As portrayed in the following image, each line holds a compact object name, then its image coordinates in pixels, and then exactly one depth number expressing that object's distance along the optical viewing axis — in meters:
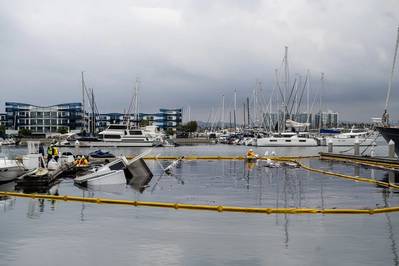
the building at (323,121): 120.72
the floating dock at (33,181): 26.22
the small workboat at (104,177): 27.03
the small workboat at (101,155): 47.84
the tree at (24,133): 153.50
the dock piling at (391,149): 41.70
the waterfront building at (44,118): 170.00
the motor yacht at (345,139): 107.81
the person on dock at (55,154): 34.15
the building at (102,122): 185.60
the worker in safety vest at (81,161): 37.66
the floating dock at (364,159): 38.13
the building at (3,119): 180.85
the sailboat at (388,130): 44.99
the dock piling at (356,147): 49.78
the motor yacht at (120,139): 96.88
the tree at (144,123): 170.38
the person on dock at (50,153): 35.23
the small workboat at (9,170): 27.67
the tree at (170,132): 179.94
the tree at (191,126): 184.20
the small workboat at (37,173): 26.45
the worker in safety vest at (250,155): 48.59
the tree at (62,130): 159.55
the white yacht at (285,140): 101.62
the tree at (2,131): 154.40
